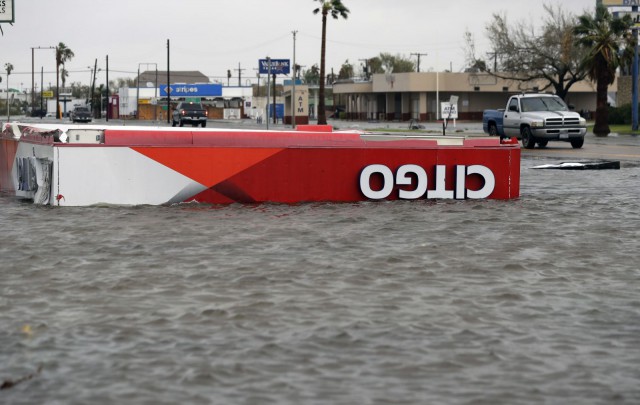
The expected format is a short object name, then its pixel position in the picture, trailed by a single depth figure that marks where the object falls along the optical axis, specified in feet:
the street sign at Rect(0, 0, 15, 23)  161.07
